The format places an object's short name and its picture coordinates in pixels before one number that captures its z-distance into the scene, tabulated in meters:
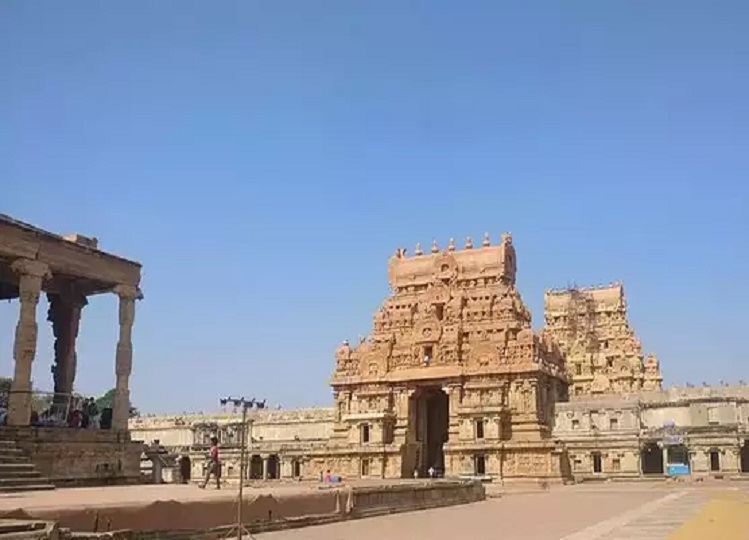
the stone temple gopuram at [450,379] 50.94
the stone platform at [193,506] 12.91
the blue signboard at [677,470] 49.62
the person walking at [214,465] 22.16
